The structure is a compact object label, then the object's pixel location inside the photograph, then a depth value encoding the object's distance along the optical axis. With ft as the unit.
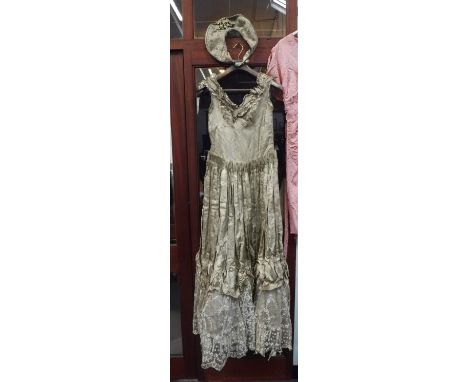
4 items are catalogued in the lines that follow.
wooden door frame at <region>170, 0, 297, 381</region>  3.91
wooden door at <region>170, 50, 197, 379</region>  4.02
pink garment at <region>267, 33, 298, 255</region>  3.72
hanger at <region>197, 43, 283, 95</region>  3.76
